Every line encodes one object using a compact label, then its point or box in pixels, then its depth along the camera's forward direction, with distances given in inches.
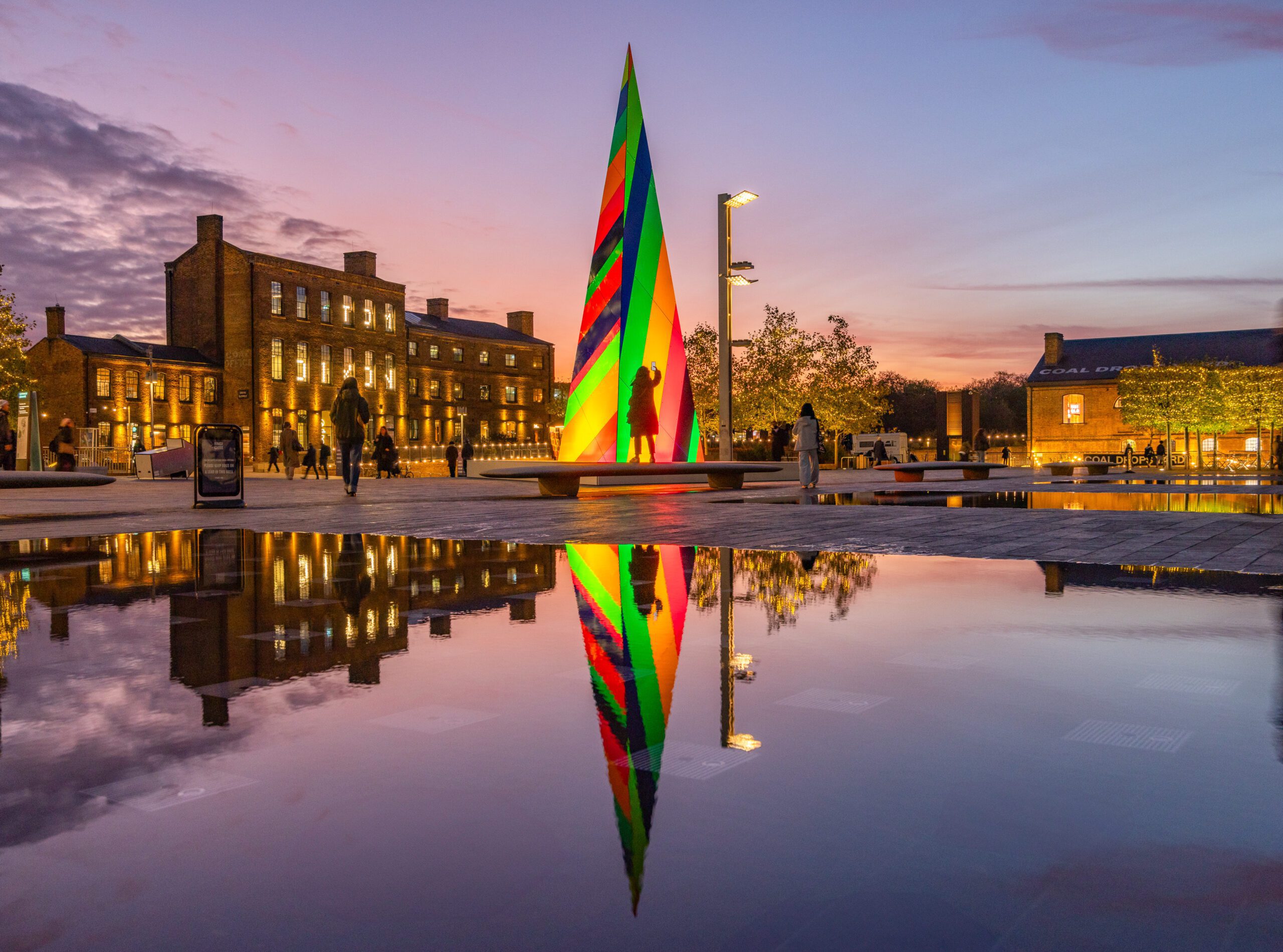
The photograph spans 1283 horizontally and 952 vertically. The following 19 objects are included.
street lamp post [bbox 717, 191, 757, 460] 721.0
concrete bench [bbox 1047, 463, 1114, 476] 1167.3
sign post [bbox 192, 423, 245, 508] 558.9
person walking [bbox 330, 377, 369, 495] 600.7
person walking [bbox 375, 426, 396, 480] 1229.1
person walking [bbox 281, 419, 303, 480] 1222.9
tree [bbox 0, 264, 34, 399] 1295.5
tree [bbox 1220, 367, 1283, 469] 1957.4
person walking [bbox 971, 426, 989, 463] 1619.1
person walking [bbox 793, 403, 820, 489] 671.8
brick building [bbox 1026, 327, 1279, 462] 2384.4
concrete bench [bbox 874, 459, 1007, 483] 794.8
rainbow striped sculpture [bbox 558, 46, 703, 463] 813.2
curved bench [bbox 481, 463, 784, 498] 598.9
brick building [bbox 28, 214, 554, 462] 1859.0
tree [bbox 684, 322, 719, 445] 1652.3
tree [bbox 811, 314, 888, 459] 1667.1
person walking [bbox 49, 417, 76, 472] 924.6
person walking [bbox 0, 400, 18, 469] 782.5
